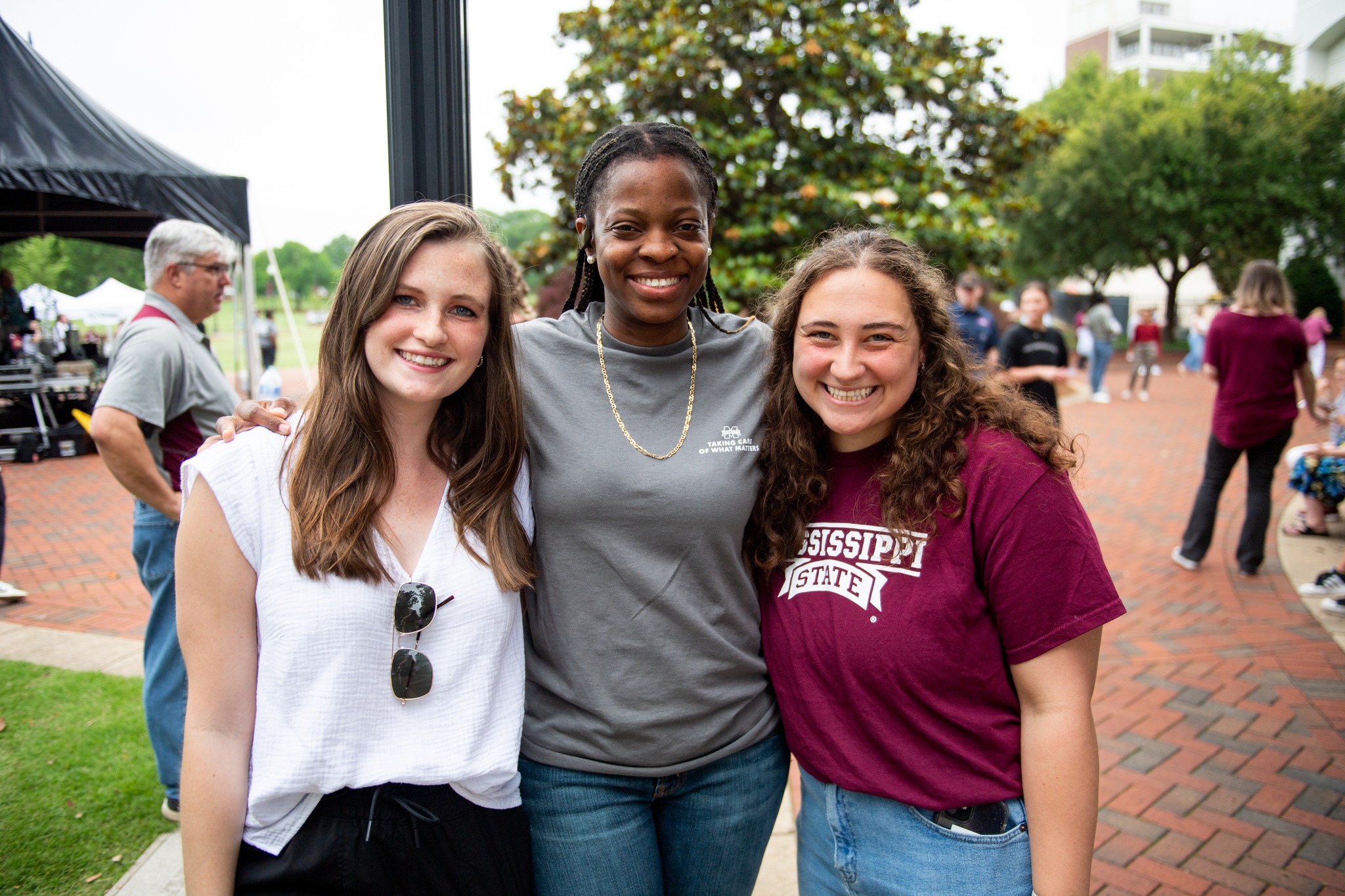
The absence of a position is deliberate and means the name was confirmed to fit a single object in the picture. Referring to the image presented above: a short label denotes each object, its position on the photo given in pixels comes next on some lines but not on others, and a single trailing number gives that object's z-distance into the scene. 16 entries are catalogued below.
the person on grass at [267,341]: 19.23
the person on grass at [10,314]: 11.72
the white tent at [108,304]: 15.28
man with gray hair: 2.97
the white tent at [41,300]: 14.63
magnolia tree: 6.66
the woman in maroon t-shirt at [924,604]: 1.56
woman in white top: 1.43
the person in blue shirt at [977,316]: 6.93
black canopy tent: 6.92
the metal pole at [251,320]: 10.23
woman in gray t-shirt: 1.70
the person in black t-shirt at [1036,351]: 6.38
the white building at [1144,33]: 60.00
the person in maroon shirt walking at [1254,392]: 5.84
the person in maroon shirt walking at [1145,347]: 16.08
